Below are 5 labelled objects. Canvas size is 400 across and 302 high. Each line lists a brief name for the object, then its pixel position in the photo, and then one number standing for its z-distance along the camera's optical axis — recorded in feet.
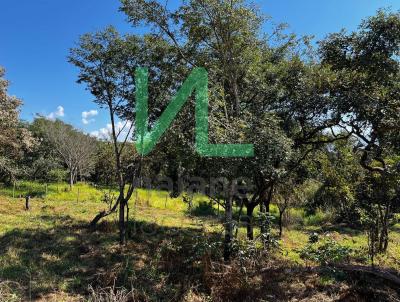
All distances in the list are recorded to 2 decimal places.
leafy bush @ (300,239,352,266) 20.49
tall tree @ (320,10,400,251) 23.03
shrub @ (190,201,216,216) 60.90
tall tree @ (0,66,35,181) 41.62
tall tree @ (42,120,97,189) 78.69
